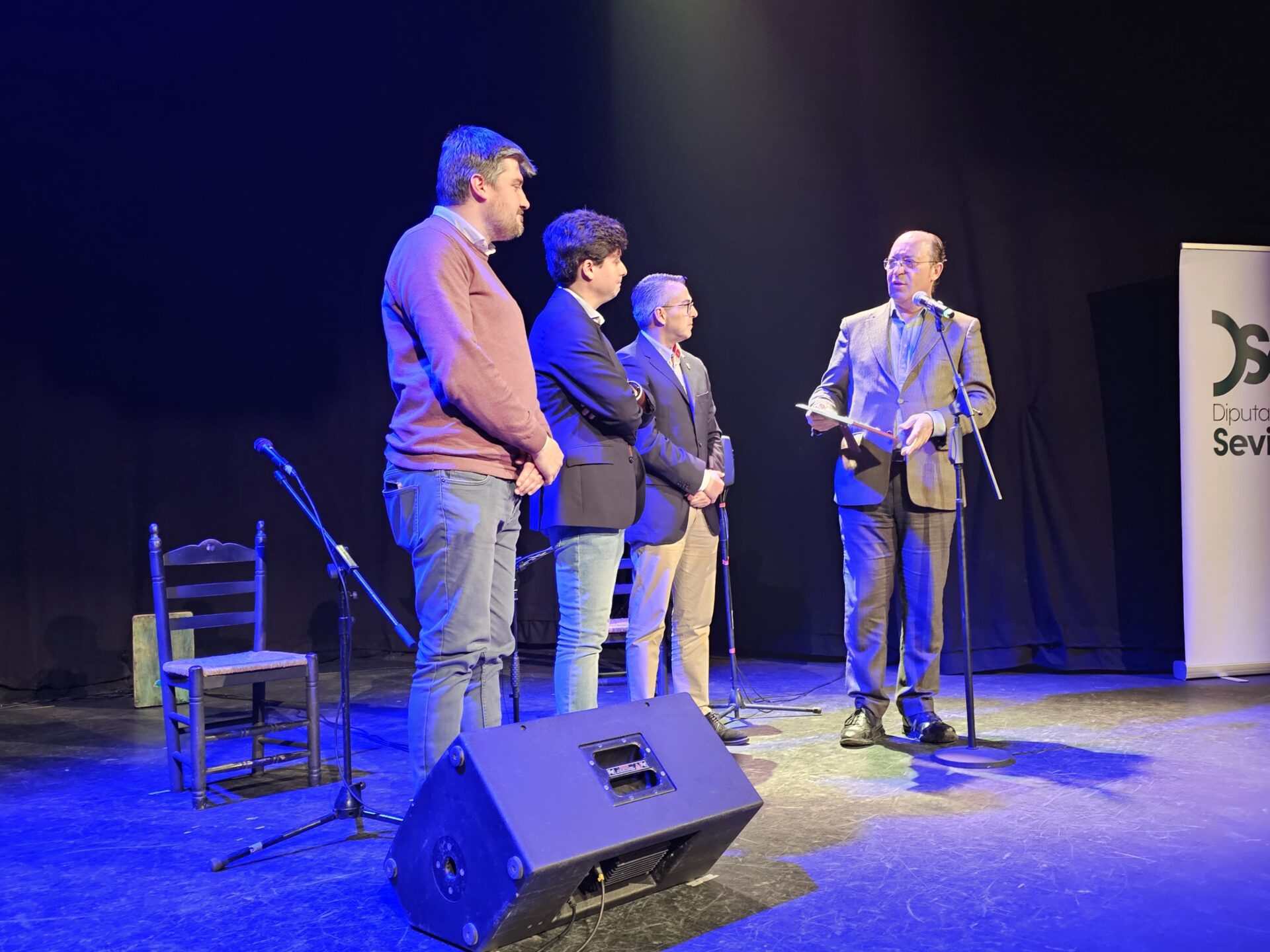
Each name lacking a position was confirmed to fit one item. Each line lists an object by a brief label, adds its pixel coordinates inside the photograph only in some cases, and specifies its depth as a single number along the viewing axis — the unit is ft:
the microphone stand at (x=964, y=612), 10.89
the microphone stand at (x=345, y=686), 8.34
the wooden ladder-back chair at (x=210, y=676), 10.84
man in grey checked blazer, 11.73
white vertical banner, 15.96
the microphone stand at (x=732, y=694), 14.15
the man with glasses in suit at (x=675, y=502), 11.57
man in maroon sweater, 7.62
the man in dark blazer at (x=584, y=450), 9.09
